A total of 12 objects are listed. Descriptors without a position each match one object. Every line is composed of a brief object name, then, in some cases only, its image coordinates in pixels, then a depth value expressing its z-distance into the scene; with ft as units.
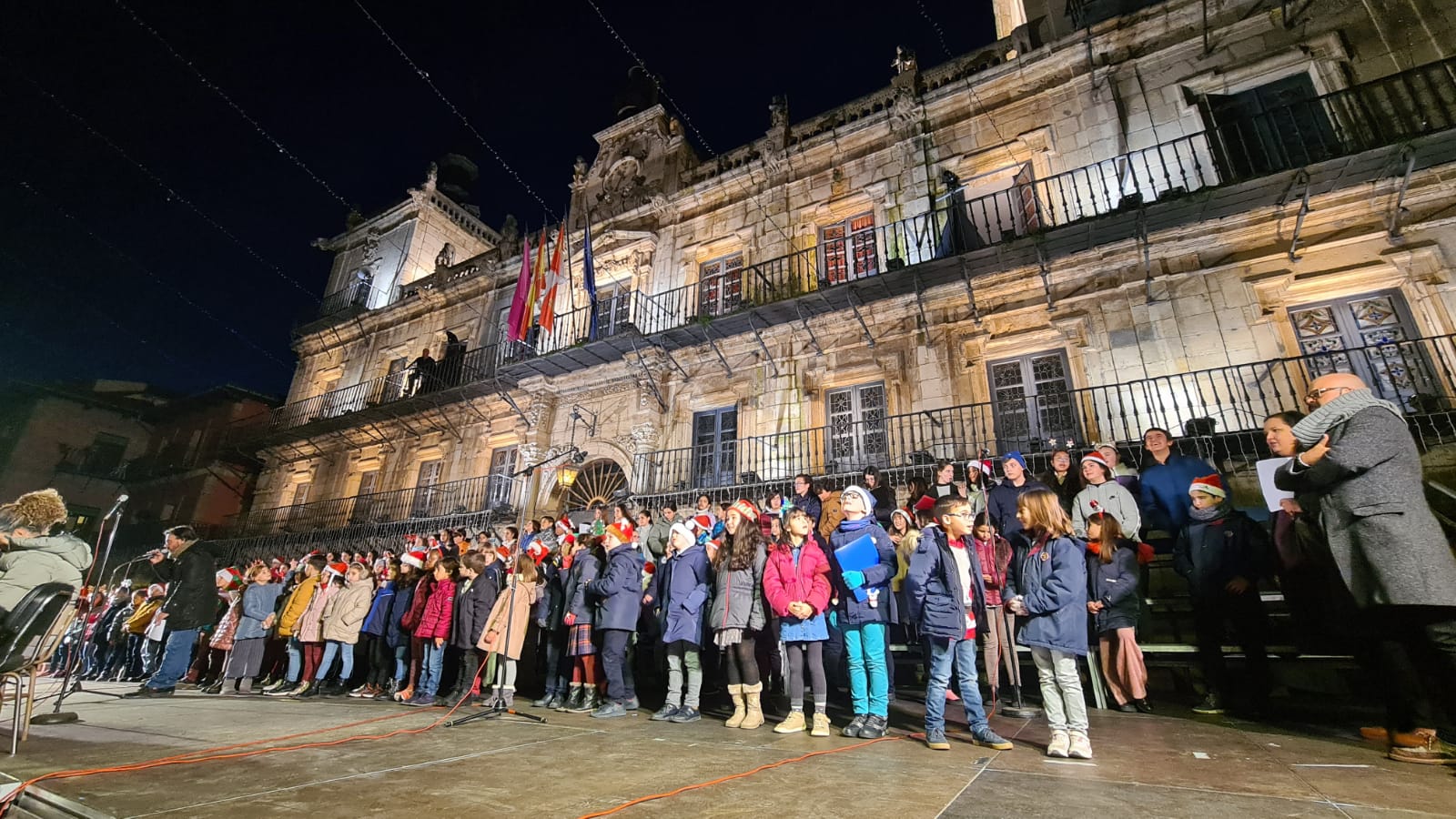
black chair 11.51
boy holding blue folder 13.20
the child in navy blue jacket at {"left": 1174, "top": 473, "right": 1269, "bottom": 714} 14.48
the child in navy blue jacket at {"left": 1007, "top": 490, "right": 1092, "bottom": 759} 10.61
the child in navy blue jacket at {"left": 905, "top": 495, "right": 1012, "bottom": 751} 11.76
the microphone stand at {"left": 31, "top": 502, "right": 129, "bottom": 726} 14.33
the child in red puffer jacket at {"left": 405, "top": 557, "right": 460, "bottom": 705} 20.53
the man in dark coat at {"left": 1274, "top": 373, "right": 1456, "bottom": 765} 9.33
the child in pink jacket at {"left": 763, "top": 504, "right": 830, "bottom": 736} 13.85
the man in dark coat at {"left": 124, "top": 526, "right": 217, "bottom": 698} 21.52
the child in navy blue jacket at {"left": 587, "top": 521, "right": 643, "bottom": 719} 17.25
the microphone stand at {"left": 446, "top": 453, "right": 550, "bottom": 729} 15.79
